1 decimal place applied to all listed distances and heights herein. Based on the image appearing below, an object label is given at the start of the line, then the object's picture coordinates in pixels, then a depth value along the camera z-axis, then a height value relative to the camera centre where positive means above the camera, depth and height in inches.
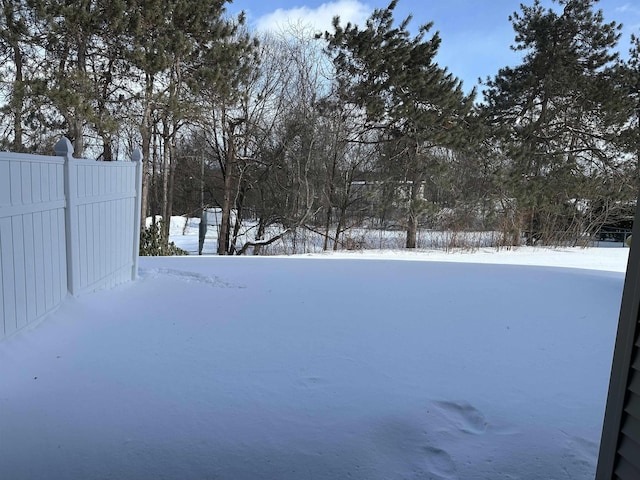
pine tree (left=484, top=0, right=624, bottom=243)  487.8 +93.0
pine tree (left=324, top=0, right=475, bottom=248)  453.1 +106.9
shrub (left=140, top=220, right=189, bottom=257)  368.8 -53.6
